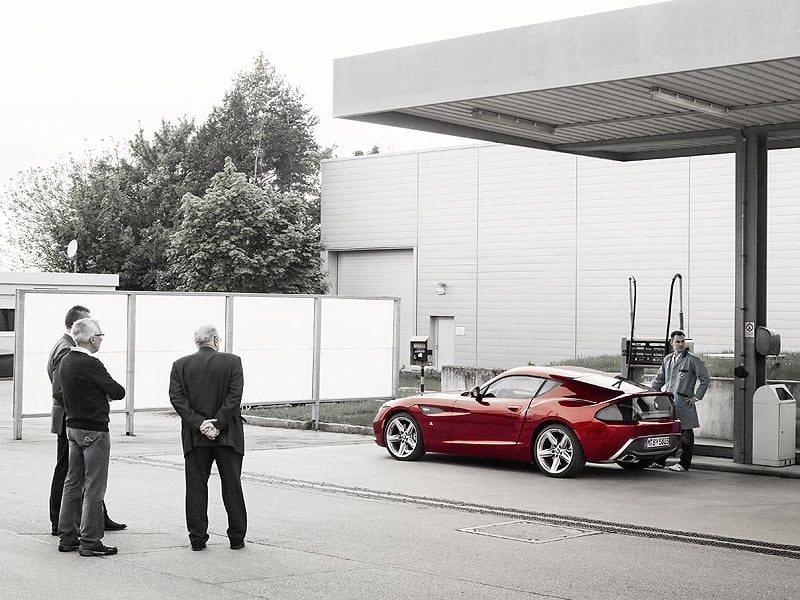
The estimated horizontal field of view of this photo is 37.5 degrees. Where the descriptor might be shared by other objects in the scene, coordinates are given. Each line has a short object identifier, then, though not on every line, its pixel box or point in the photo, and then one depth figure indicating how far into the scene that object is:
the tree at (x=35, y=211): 72.06
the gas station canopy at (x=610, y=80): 11.99
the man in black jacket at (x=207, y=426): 9.61
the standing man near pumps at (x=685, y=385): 15.62
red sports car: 14.46
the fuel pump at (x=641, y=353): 17.20
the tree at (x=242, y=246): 41.19
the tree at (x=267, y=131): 73.38
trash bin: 15.55
